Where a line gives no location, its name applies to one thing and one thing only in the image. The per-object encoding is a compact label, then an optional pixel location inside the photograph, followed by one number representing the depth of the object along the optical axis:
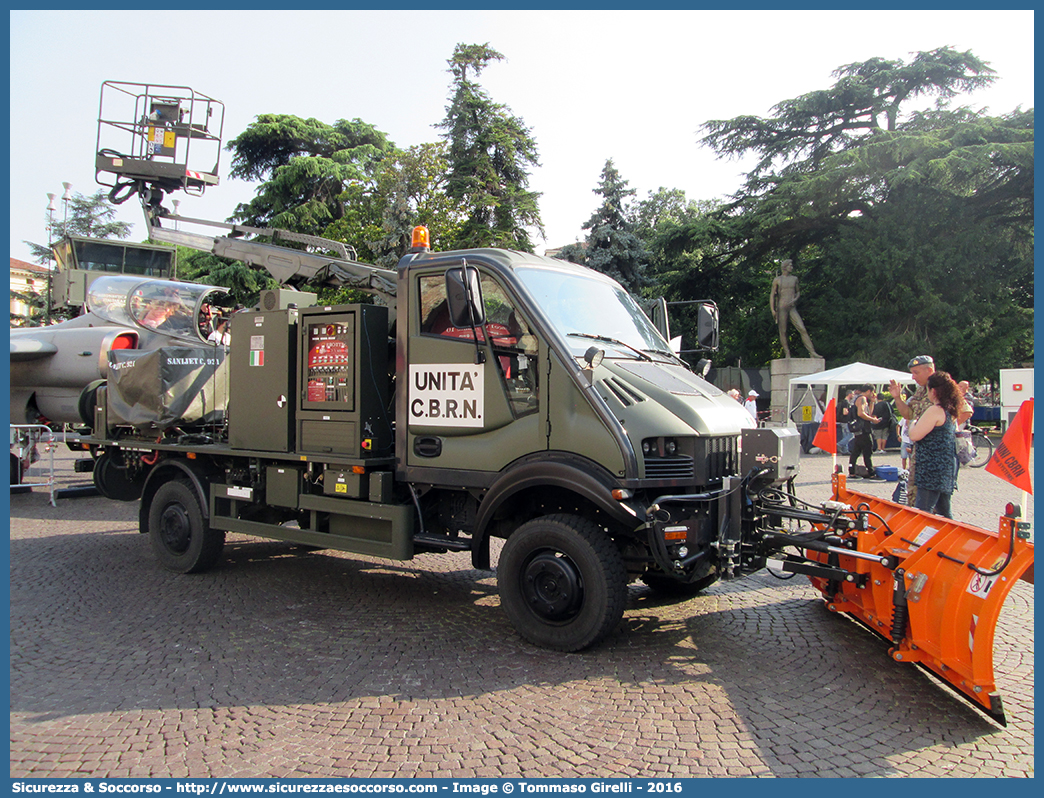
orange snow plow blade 3.72
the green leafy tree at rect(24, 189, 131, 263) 53.88
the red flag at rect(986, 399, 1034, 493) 5.09
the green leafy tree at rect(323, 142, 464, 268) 26.12
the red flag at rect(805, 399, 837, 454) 9.56
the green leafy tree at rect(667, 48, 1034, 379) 27.81
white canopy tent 20.17
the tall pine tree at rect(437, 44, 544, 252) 27.41
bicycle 17.23
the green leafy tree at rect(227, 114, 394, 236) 38.03
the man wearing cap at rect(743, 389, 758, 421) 17.86
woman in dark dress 5.93
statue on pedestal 31.92
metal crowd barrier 11.34
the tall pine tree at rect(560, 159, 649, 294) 31.08
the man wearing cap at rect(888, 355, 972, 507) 6.35
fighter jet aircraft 11.47
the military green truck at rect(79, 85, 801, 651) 4.66
